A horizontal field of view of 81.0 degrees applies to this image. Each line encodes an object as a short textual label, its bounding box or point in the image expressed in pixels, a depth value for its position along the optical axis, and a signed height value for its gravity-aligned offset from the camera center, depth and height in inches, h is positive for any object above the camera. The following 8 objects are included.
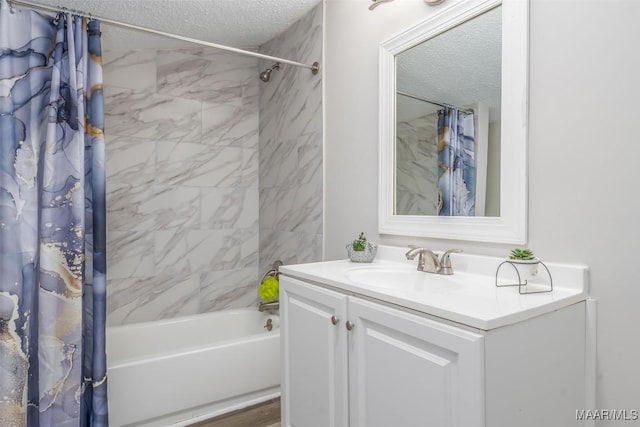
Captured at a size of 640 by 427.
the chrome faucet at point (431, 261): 57.4 -9.1
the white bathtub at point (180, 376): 74.4 -37.2
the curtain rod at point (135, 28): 61.7 +32.9
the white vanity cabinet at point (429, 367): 34.9 -18.0
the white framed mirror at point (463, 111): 51.1 +14.1
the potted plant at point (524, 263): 45.4 -7.4
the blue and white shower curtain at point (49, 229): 61.3 -4.0
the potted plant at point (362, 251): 70.8 -9.0
